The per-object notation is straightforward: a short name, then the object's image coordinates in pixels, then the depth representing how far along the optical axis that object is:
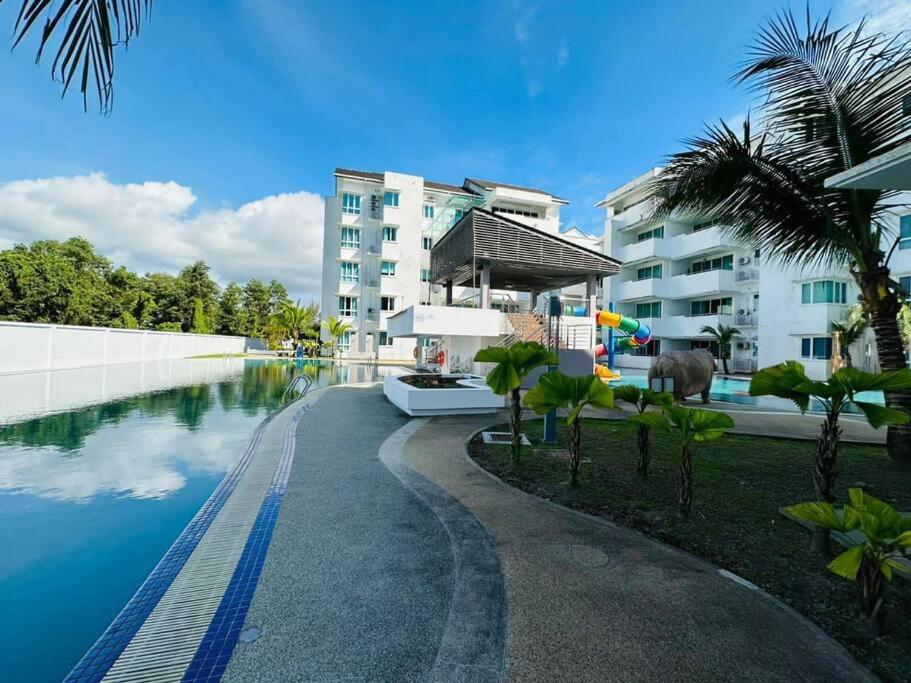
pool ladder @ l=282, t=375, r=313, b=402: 15.17
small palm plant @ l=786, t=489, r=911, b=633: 2.43
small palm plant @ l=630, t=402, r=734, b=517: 4.24
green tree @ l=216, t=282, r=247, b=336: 53.97
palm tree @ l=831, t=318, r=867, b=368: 21.88
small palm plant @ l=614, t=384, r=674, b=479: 5.54
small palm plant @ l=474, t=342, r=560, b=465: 6.47
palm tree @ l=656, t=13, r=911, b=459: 6.57
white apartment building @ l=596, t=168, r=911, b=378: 24.19
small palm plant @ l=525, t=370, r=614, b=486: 5.38
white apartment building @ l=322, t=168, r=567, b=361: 41.75
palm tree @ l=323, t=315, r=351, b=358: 39.97
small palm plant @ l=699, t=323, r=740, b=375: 29.19
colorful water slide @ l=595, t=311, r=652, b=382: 23.59
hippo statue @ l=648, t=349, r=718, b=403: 13.99
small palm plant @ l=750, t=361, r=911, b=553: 3.83
